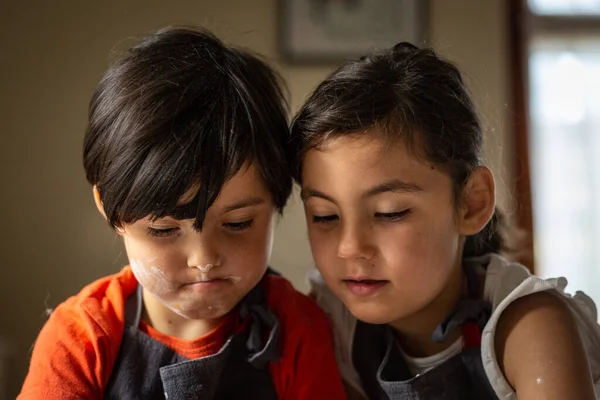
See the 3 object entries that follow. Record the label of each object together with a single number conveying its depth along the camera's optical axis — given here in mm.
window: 2635
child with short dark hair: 826
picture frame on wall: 2482
